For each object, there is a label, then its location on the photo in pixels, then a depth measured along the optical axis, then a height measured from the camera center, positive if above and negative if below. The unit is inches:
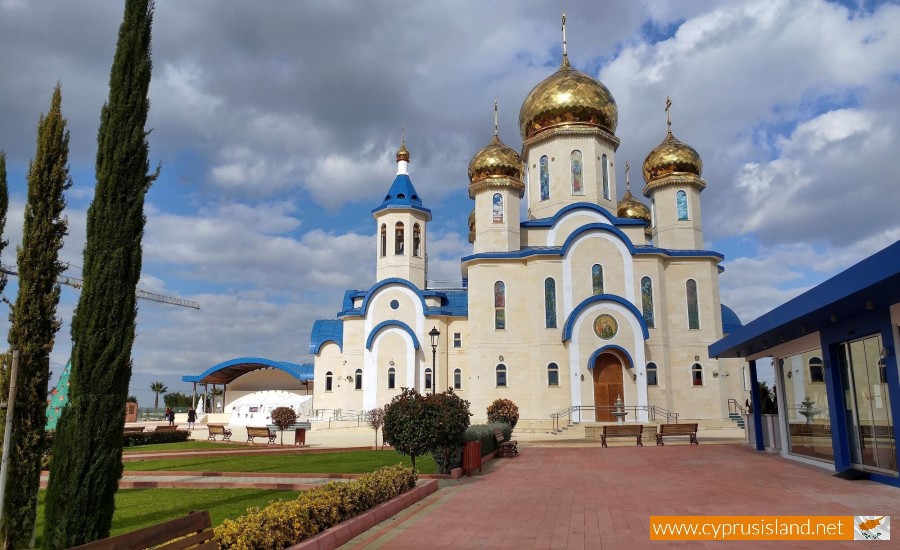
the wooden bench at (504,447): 644.7 -52.8
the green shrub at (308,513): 227.6 -46.3
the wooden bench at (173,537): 169.8 -36.8
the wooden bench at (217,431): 933.2 -47.5
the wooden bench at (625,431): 743.1 -46.3
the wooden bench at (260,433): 893.3 -48.7
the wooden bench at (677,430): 745.6 -47.0
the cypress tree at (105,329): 246.2 +27.4
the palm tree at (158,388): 2672.2 +40.9
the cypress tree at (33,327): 261.9 +29.0
